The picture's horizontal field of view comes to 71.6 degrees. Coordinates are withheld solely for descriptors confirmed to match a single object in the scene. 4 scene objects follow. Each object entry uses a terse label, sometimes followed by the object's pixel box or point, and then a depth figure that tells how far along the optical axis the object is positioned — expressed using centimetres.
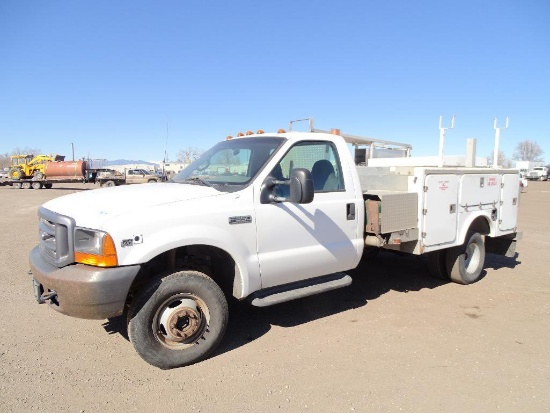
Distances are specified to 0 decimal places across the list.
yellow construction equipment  3409
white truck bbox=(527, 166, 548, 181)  5831
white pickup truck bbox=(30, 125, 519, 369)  293
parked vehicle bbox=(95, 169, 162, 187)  3216
